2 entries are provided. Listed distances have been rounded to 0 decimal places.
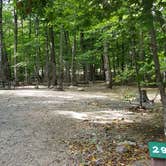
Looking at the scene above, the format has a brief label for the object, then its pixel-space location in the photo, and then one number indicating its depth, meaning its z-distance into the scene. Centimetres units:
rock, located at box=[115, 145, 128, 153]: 412
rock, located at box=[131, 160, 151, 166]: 370
